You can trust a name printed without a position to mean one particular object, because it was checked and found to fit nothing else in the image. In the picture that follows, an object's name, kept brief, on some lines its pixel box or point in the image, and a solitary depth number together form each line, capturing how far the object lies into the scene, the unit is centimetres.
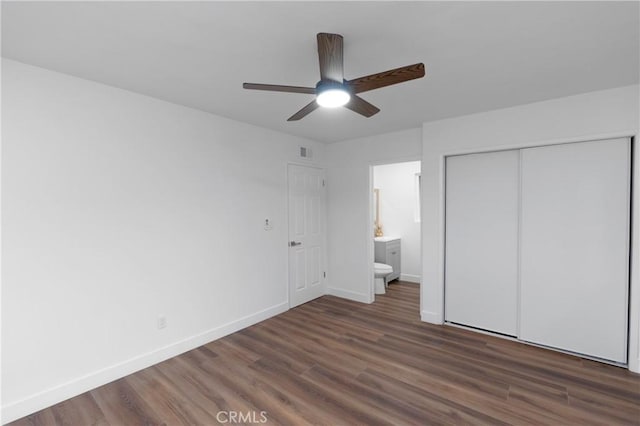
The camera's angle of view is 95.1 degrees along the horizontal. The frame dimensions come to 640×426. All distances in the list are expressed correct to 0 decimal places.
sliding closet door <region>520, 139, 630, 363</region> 260
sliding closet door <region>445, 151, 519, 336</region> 314
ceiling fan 154
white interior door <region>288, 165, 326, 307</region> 416
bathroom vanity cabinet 526
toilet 470
